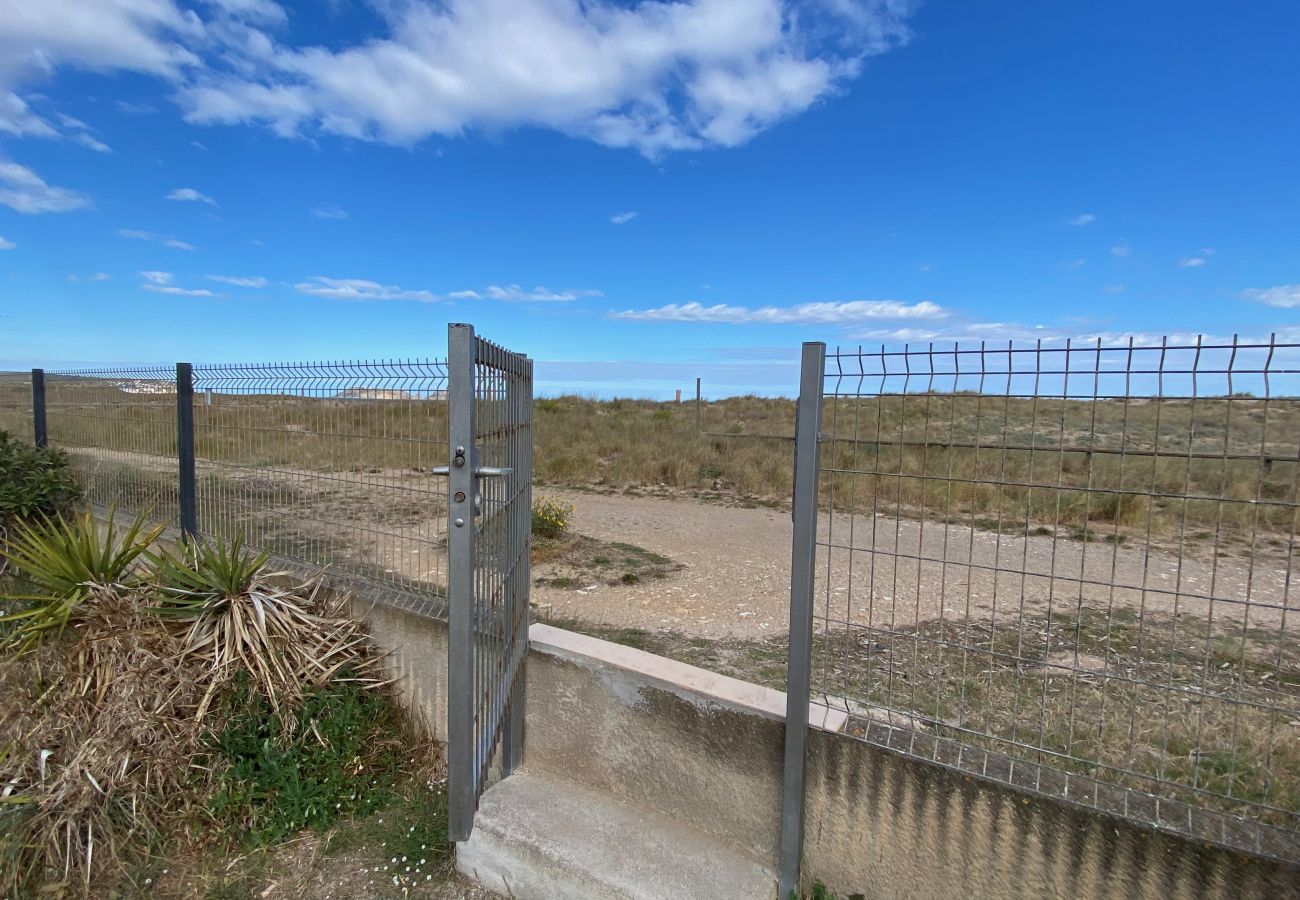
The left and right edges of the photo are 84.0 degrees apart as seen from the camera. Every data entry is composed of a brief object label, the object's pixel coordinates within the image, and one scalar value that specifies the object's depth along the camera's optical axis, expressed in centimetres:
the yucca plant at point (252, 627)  371
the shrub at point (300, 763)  344
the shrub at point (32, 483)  684
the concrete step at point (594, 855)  285
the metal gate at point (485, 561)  261
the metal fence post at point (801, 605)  260
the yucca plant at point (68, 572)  390
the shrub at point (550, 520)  707
